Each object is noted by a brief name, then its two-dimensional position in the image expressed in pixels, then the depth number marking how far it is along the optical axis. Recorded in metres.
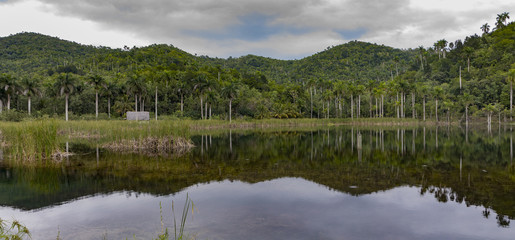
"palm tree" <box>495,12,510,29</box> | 140.75
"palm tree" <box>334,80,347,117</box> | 102.31
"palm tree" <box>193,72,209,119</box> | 84.69
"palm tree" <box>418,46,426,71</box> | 151.62
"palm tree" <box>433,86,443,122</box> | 91.62
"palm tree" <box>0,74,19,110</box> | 64.62
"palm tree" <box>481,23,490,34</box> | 152.38
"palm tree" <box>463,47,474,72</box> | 119.95
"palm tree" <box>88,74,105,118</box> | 73.50
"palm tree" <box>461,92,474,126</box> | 88.44
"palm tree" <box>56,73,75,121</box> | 65.94
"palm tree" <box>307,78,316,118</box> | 113.65
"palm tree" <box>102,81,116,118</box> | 82.60
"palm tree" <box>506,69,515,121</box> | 80.91
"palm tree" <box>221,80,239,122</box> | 81.75
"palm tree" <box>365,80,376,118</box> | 105.44
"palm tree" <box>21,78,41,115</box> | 65.25
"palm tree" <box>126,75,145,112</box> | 79.49
